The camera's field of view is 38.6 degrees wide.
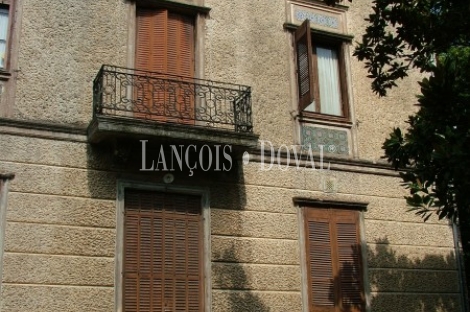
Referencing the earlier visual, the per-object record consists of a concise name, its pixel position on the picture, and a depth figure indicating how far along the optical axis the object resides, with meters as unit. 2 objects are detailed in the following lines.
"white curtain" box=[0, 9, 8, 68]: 10.66
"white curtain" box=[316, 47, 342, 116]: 12.99
